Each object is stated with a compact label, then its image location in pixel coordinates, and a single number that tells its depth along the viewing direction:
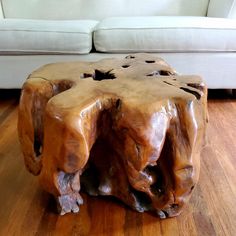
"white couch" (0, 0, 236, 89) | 1.77
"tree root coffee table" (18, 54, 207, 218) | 0.81
